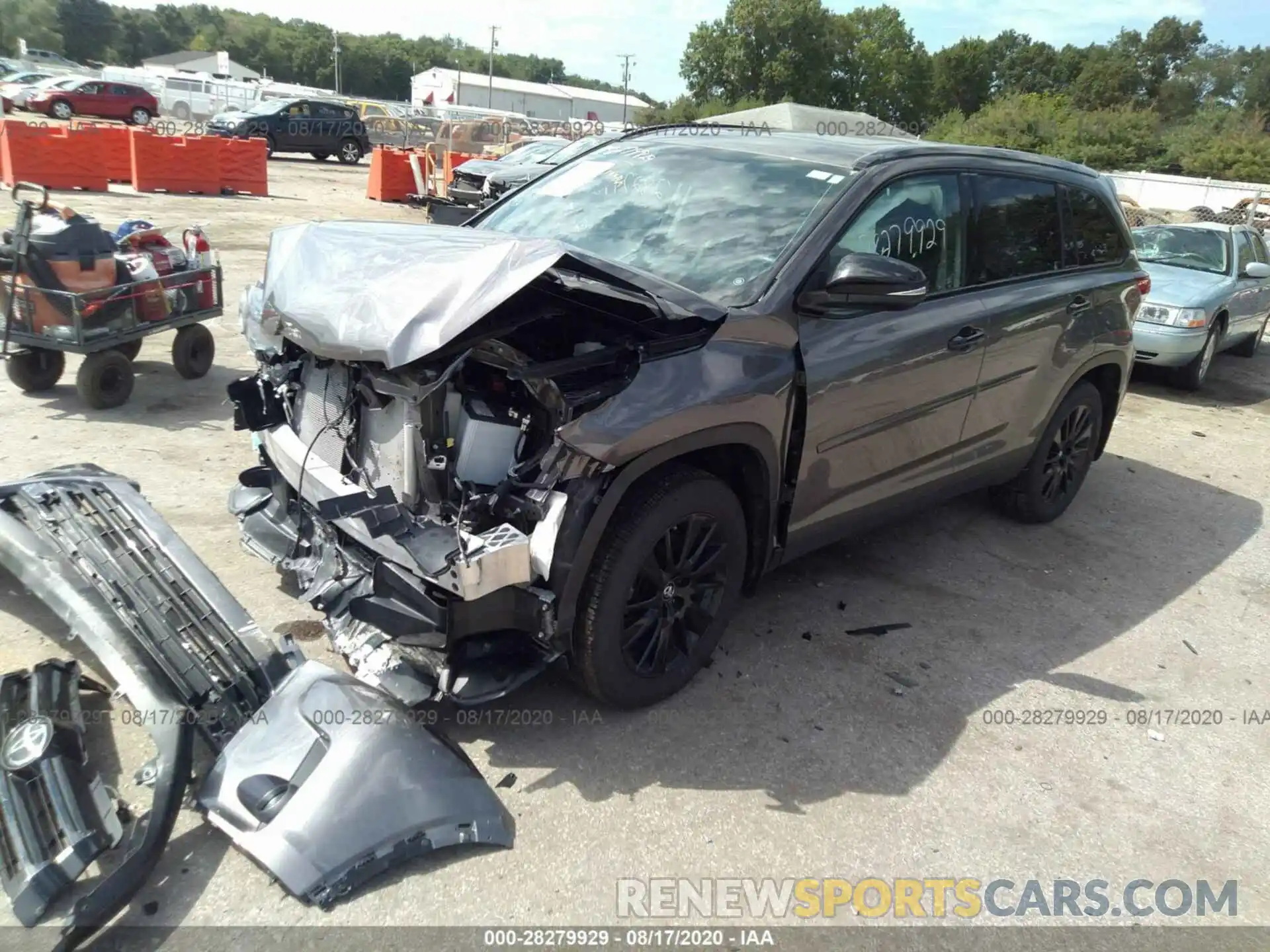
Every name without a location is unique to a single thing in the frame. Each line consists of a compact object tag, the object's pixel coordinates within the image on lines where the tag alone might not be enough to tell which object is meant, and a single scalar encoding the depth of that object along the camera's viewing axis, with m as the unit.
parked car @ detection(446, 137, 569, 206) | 15.51
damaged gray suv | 2.79
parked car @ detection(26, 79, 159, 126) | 29.44
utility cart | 5.67
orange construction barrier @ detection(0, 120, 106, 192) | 14.98
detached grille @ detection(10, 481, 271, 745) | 2.83
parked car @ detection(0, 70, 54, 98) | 30.61
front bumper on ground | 2.36
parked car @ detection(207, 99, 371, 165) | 25.09
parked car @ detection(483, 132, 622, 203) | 14.37
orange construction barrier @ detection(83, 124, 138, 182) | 15.91
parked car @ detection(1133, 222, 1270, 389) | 9.04
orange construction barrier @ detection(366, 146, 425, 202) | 18.88
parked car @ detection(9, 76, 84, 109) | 29.77
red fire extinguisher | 6.52
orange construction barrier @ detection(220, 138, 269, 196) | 17.36
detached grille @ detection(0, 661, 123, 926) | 2.24
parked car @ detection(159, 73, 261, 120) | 33.72
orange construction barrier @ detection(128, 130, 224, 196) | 16.30
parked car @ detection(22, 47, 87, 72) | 53.75
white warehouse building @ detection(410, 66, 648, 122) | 79.31
